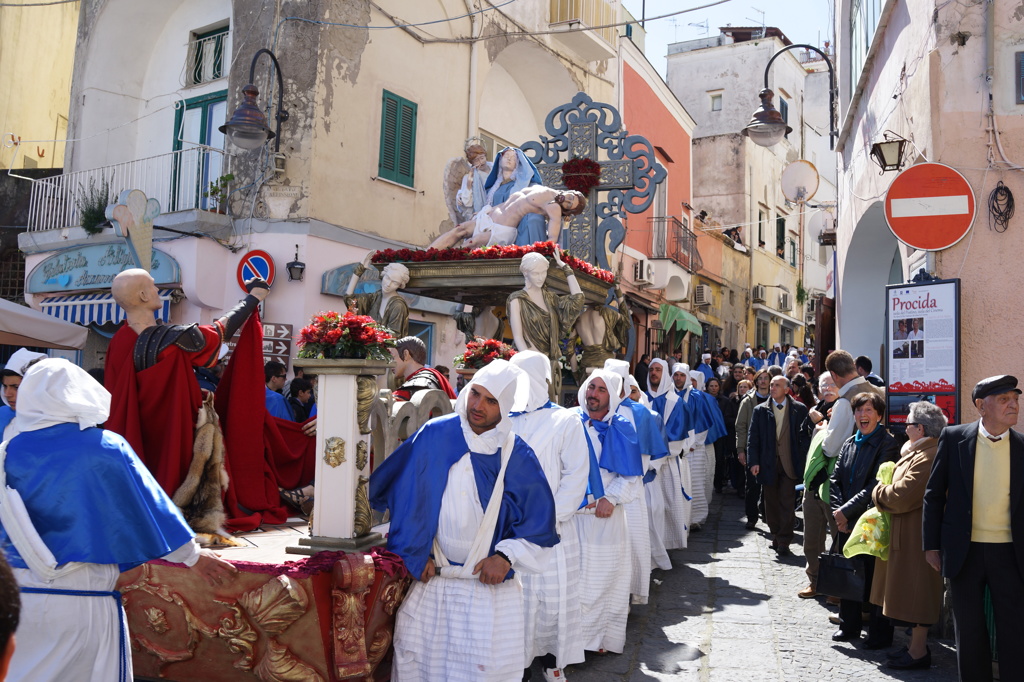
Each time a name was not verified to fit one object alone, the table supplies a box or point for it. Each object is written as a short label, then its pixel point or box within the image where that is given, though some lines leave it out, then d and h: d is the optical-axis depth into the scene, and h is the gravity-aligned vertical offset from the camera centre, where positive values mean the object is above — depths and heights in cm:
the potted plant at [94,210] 1420 +273
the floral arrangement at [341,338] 445 +27
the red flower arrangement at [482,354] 659 +33
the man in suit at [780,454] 917 -47
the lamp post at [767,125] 1091 +344
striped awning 1347 +116
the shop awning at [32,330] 904 +54
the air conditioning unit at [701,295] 2586 +317
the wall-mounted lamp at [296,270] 1295 +173
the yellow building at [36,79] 1872 +653
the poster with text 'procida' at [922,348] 686 +51
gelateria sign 1335 +181
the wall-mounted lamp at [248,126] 1141 +336
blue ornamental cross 1049 +283
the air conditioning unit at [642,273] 2109 +307
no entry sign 695 +161
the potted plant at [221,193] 1348 +292
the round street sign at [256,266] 1292 +177
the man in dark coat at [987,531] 486 -64
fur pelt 486 -53
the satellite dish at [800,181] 1492 +381
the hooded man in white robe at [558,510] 517 -62
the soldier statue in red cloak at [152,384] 486 +1
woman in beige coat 570 -87
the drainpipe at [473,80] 1630 +576
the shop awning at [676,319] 2294 +222
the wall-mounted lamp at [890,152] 780 +226
